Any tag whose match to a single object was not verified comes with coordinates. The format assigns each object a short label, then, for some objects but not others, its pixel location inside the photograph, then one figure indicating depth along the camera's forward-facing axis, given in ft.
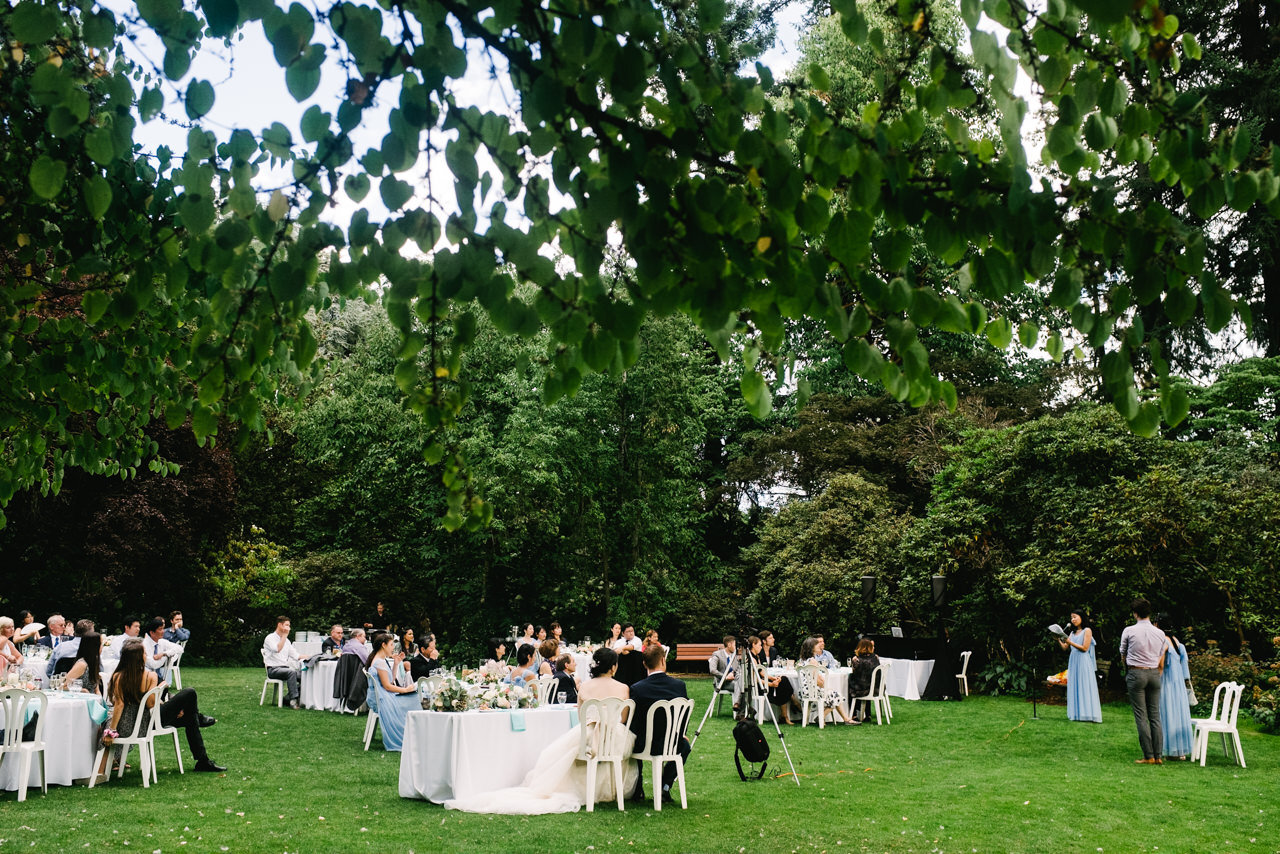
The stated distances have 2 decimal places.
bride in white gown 27.07
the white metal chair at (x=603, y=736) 27.66
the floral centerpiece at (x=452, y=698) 29.68
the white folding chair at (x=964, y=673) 63.16
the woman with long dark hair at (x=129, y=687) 30.50
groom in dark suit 28.45
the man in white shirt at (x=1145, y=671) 35.78
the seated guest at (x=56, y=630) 46.57
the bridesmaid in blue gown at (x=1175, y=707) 36.83
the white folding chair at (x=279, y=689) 54.80
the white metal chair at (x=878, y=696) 51.24
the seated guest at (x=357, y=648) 50.49
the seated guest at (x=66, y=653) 38.57
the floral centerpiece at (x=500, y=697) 29.89
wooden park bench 82.43
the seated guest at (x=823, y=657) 52.19
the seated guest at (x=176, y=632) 53.69
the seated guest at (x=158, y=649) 42.68
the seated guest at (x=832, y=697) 49.98
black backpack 32.01
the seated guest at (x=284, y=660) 54.70
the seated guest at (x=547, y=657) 38.81
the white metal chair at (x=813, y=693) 49.11
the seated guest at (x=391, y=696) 37.32
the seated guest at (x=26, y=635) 45.19
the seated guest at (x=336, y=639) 56.38
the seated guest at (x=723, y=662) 53.38
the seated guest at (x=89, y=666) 32.96
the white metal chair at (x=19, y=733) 27.30
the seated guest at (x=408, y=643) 59.06
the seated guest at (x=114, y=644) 40.32
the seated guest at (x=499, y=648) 49.75
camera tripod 38.37
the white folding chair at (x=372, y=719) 39.73
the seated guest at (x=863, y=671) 51.65
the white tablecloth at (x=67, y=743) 29.09
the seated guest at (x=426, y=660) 45.83
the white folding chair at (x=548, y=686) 37.48
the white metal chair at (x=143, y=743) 30.17
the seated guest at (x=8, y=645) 37.24
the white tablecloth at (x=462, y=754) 28.50
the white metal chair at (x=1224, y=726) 35.68
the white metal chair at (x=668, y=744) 27.91
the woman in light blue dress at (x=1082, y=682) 48.91
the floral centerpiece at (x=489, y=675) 32.01
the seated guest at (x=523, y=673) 35.92
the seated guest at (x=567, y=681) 39.93
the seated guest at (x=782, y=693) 48.65
